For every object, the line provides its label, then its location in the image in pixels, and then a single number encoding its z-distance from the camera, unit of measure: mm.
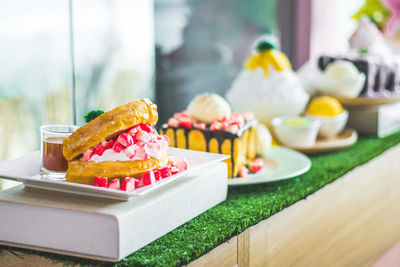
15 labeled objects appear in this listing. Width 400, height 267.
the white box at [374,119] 1424
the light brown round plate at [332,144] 1278
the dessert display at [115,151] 889
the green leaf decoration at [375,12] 1818
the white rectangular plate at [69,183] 868
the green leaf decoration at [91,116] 919
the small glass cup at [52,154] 916
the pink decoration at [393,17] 1854
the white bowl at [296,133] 1265
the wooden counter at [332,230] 959
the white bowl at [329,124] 1342
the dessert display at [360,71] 1411
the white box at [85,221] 854
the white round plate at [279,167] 1073
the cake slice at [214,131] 1076
